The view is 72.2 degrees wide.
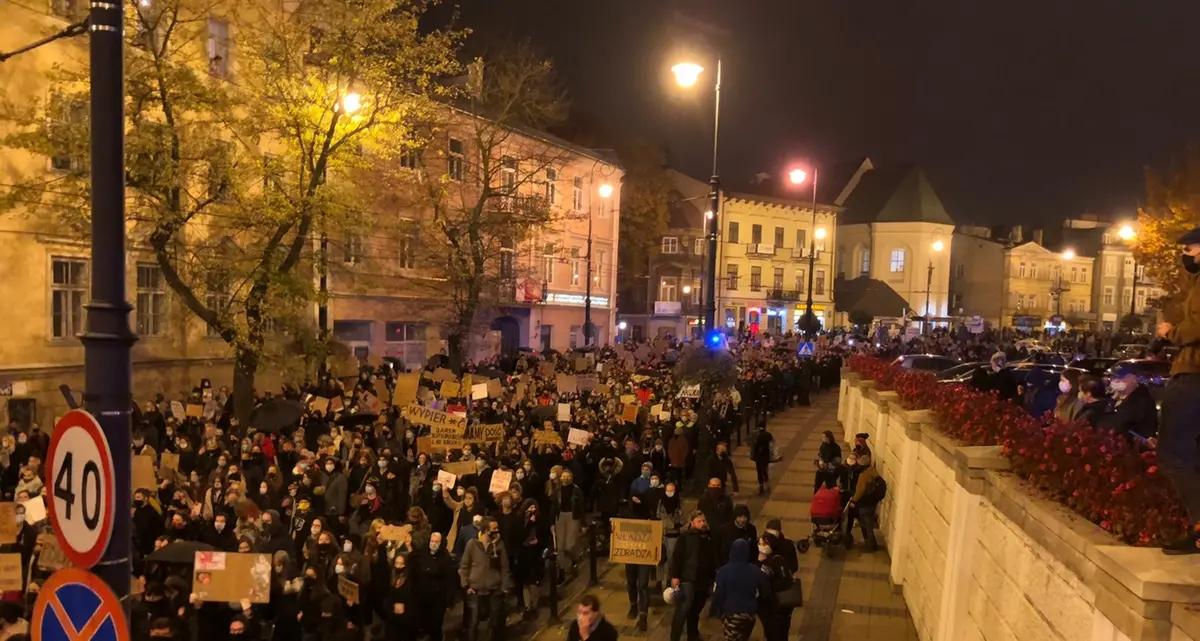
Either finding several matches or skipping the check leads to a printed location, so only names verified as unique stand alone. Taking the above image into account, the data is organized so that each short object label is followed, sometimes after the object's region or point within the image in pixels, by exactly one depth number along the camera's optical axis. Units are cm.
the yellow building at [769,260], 6031
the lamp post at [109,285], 411
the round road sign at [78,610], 381
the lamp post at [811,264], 2252
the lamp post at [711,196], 1414
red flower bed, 464
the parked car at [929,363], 2548
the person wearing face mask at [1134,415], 840
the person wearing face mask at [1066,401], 1186
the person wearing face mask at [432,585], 937
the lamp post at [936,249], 6133
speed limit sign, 384
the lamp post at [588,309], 3456
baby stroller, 1274
